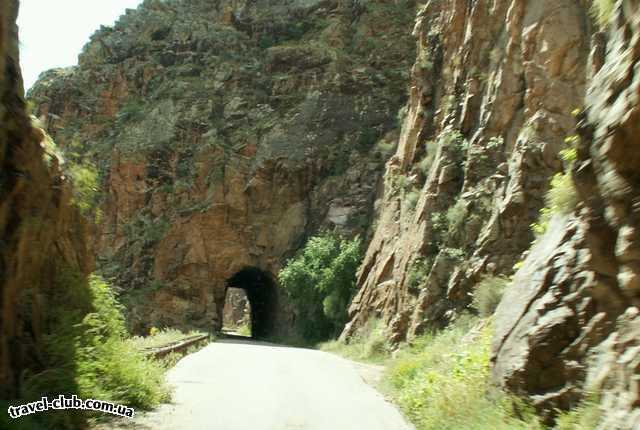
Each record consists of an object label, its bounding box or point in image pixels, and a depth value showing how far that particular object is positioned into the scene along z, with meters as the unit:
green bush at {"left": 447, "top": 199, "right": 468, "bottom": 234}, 17.22
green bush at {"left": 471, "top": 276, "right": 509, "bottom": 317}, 13.05
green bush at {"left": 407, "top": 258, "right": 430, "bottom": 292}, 18.38
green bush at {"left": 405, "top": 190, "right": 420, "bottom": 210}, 22.48
